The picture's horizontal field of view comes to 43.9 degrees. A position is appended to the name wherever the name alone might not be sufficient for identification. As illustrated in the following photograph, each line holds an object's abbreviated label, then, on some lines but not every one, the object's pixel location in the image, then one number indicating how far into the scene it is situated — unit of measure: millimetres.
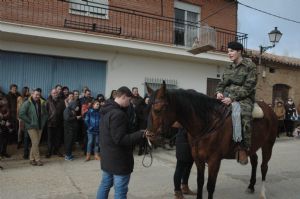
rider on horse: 5875
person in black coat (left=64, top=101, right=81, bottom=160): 10078
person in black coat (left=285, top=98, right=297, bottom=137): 17578
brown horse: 5253
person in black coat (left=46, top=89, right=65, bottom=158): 10109
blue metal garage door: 12289
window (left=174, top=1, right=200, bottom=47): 16766
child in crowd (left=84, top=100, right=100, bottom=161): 10195
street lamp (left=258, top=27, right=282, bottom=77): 17612
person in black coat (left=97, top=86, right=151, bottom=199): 4469
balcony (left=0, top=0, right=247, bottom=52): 12562
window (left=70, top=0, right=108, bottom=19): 13617
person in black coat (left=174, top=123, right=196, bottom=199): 6387
